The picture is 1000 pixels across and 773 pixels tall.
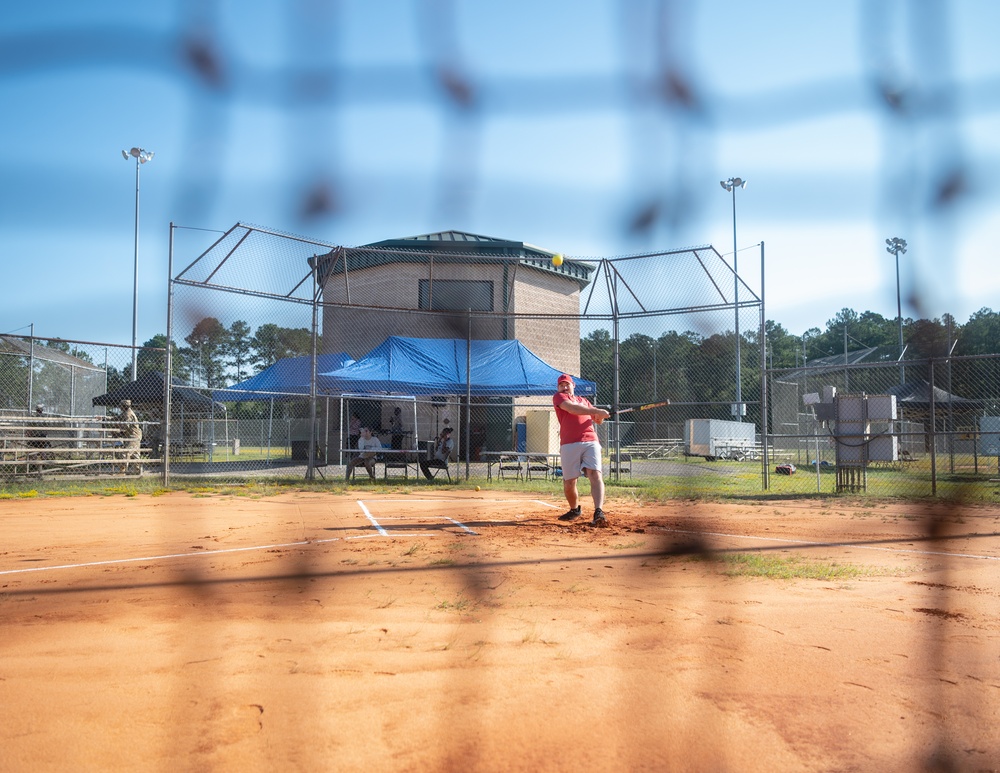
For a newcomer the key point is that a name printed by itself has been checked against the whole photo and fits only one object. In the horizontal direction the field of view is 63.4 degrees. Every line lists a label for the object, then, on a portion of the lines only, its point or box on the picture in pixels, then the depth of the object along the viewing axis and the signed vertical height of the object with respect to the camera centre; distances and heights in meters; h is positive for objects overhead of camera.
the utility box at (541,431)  16.03 +0.00
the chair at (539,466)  12.94 -0.57
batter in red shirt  6.95 -0.10
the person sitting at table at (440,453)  11.95 -0.35
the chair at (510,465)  12.80 -0.55
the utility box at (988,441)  15.65 -0.28
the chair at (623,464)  13.32 -0.60
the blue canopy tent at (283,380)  13.09 +0.90
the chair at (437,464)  11.91 -0.47
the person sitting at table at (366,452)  12.28 -0.29
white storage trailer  21.44 -0.26
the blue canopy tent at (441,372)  13.16 +1.01
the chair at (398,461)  12.59 -0.49
